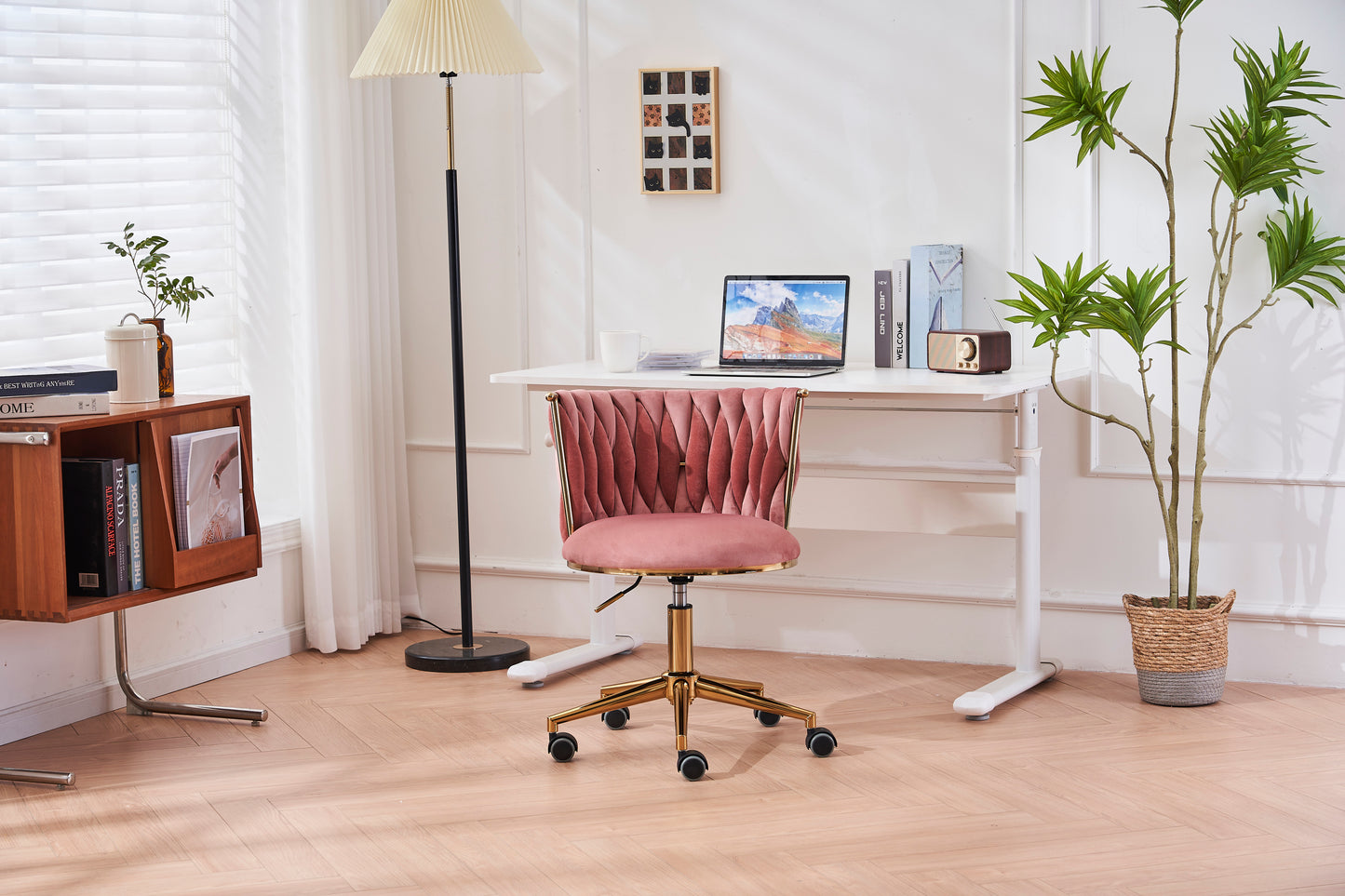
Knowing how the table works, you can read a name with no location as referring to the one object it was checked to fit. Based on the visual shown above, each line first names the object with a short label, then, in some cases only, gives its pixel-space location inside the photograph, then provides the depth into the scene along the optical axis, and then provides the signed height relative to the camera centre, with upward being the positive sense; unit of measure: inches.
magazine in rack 122.8 -12.5
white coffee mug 140.0 -0.7
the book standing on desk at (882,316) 141.1 +2.3
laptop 140.7 +1.6
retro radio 130.9 -1.2
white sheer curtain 152.1 +2.6
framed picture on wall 152.9 +23.0
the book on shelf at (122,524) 118.8 -14.9
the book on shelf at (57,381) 113.7 -2.6
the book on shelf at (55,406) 113.9 -4.6
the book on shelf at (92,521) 117.9 -14.5
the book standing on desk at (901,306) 141.1 +3.2
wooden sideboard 113.7 -13.2
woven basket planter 129.7 -29.3
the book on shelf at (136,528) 120.3 -15.4
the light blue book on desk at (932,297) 140.2 +4.2
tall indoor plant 125.0 +5.6
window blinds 130.3 +17.9
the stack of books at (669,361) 143.9 -2.0
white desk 124.8 -6.1
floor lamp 138.1 +29.7
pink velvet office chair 112.6 -13.9
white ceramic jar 121.4 -1.0
